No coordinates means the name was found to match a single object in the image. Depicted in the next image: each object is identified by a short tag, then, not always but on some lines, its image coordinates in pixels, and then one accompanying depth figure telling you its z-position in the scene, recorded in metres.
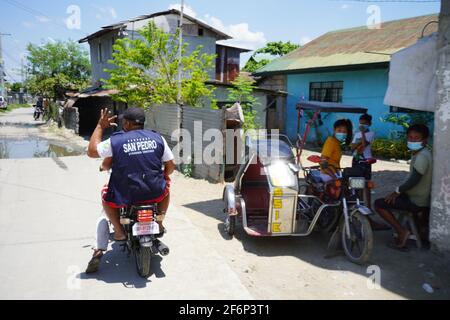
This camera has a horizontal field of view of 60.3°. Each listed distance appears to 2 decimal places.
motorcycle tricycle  4.86
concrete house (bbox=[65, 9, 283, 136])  18.34
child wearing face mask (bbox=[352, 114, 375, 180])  6.89
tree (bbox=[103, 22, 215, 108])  12.46
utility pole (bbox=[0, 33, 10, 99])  52.52
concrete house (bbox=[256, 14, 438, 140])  14.17
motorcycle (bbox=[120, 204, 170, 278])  4.00
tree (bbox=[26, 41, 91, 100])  34.20
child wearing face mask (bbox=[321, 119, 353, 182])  5.61
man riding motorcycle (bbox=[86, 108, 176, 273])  4.01
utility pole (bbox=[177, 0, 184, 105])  11.62
